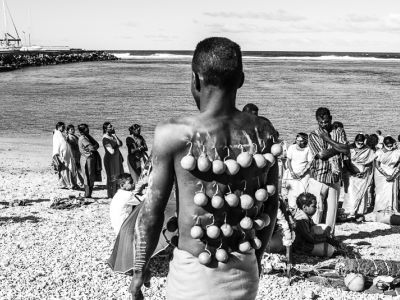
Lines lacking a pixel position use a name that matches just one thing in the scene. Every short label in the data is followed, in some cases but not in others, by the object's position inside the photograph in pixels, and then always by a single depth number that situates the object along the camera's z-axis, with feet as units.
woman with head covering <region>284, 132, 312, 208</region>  29.04
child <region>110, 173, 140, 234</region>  22.56
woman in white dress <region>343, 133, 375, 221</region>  32.91
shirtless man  8.26
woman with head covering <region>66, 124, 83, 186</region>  39.55
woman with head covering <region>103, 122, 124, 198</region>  36.04
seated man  24.56
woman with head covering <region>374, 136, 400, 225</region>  33.27
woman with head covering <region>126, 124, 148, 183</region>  35.01
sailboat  509.76
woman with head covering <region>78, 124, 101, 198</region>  36.09
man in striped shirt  24.22
